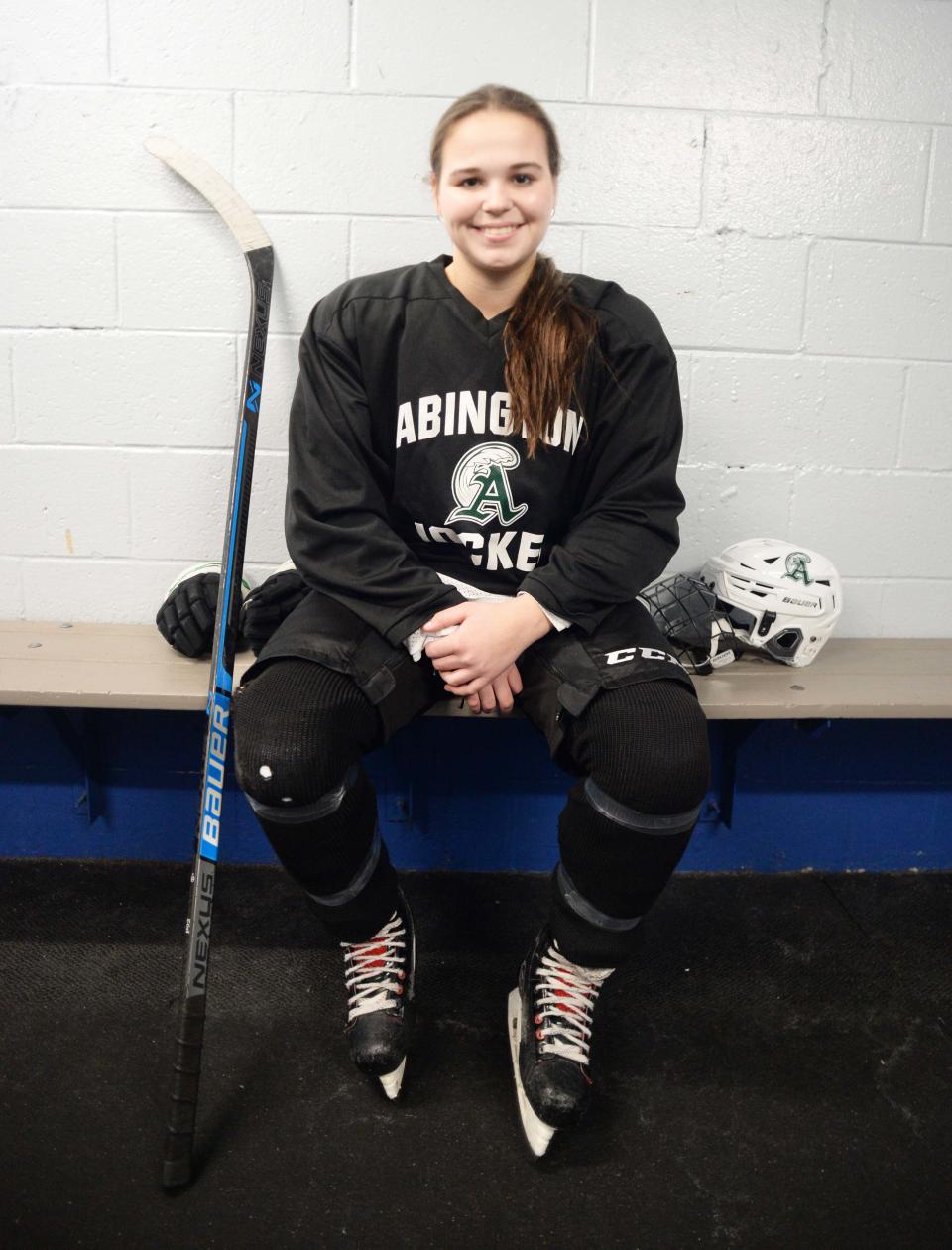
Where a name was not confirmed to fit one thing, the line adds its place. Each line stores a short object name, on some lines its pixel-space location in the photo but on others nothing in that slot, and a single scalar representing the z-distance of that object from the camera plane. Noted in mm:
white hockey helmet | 1615
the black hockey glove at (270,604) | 1490
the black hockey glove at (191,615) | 1601
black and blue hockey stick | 1113
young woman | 1206
